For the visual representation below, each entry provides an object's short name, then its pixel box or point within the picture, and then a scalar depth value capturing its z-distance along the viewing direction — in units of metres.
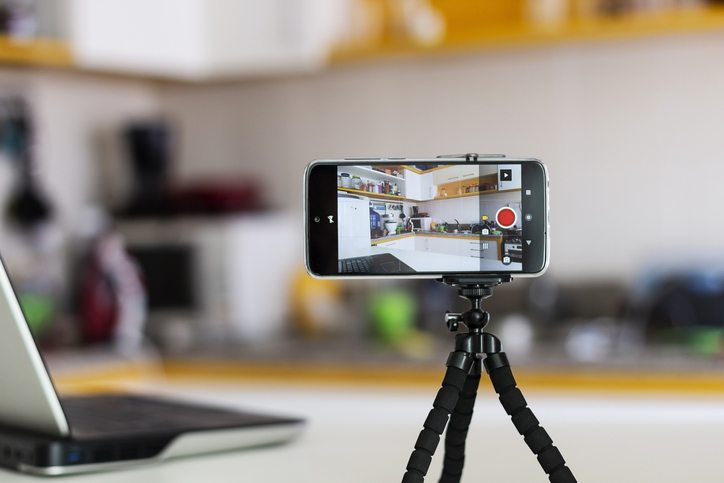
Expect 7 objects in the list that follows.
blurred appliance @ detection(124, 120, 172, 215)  3.04
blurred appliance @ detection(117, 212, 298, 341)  2.76
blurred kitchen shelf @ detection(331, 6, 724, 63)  2.36
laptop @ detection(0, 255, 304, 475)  0.79
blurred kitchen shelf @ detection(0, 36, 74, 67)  2.43
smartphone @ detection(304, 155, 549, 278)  0.72
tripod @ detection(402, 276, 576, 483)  0.69
